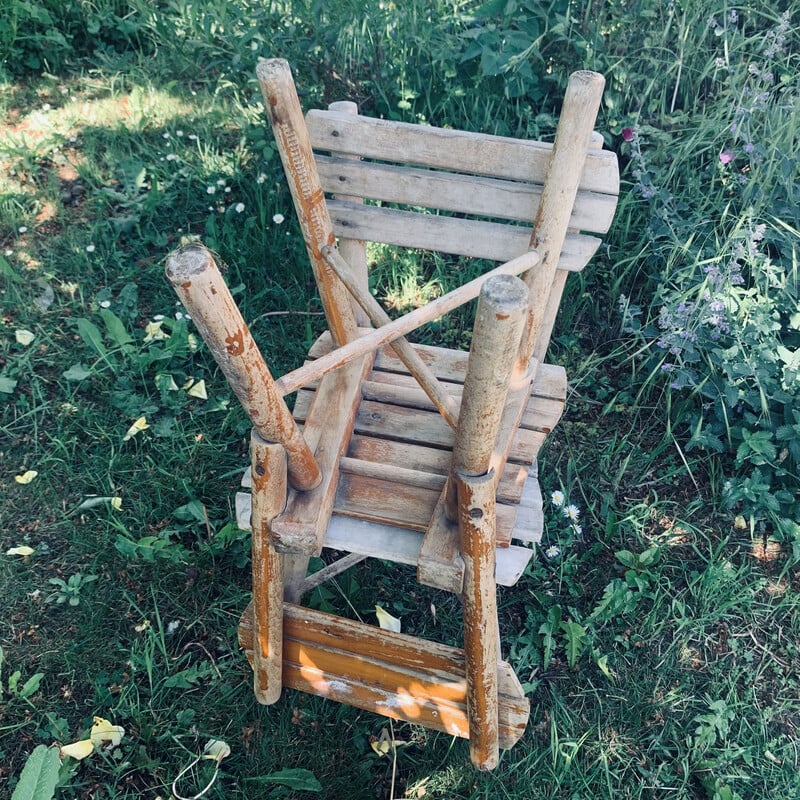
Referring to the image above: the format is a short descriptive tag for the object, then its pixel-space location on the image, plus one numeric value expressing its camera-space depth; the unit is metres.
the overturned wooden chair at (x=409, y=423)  1.48
